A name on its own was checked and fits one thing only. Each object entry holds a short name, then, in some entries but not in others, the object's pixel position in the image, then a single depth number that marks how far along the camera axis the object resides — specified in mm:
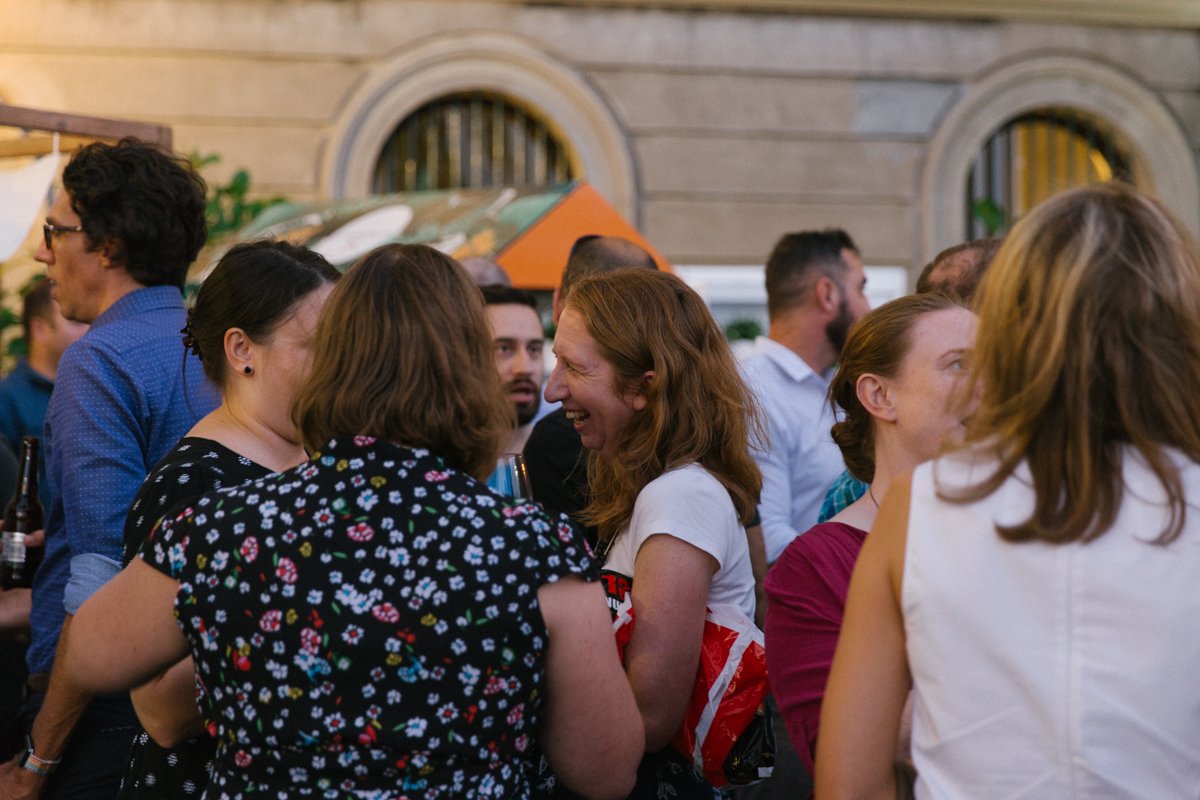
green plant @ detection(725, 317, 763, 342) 10047
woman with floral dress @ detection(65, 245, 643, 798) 1883
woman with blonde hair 1699
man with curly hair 2818
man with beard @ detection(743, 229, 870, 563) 4562
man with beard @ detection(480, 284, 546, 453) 4938
